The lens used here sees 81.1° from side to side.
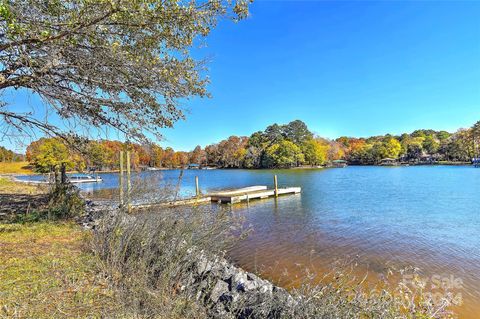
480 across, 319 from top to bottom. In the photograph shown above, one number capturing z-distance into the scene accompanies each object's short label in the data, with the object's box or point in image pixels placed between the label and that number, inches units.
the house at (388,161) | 3169.3
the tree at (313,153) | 2930.6
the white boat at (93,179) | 1302.9
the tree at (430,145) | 3085.6
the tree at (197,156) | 3816.4
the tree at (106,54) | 127.8
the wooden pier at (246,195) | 722.1
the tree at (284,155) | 2760.8
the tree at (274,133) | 3193.9
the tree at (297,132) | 3125.0
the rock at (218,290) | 134.1
